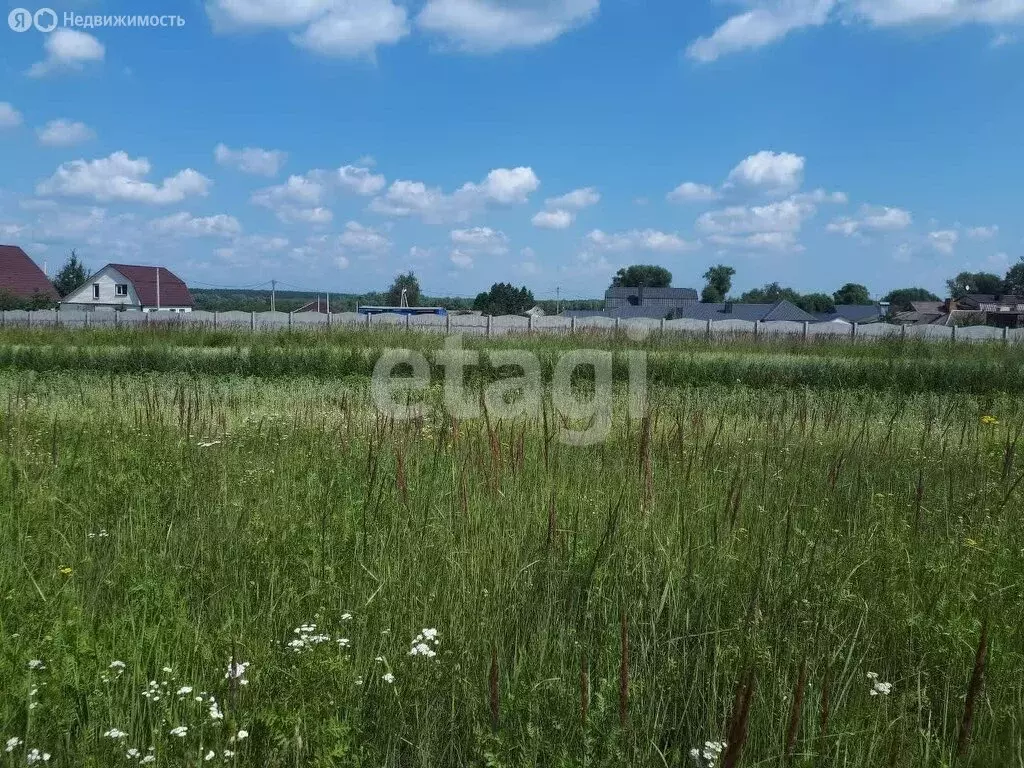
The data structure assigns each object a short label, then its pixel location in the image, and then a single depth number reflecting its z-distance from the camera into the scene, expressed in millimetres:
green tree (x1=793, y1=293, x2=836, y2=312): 102125
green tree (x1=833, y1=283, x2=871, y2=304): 116125
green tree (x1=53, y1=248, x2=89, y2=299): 62500
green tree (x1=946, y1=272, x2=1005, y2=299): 118419
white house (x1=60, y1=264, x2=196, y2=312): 62562
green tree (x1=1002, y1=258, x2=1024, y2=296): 107488
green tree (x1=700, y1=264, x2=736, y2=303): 119319
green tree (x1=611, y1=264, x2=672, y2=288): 126562
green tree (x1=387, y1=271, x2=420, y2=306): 96625
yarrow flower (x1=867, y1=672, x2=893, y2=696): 1880
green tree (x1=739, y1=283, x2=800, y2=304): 115438
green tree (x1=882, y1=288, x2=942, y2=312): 120938
